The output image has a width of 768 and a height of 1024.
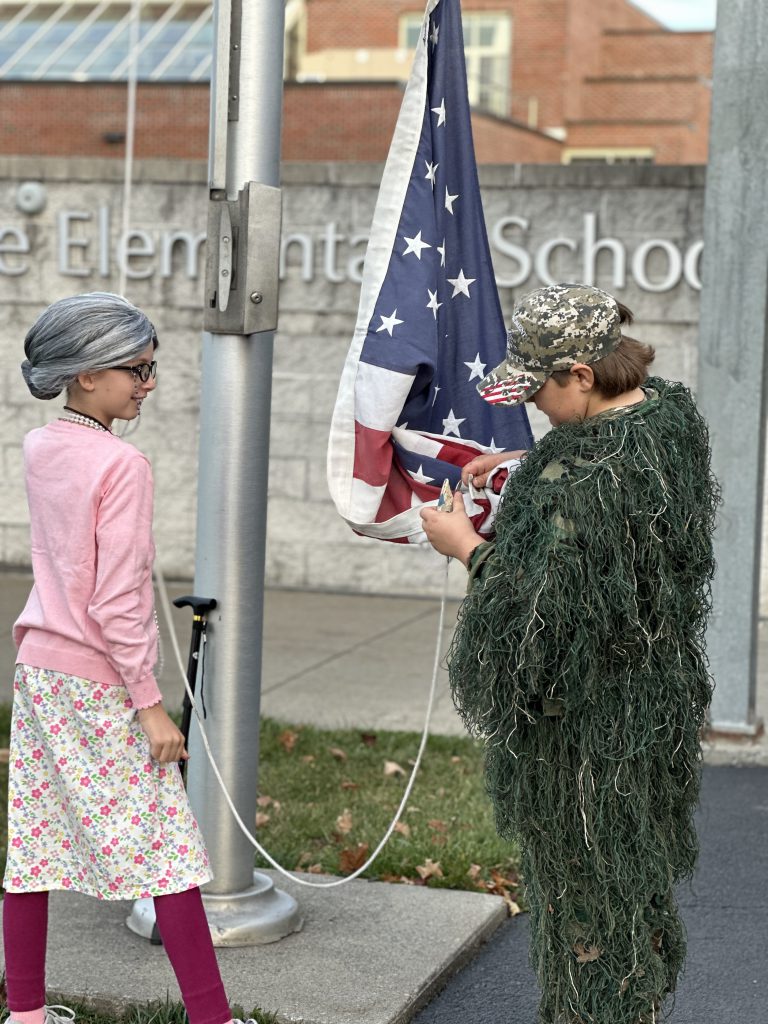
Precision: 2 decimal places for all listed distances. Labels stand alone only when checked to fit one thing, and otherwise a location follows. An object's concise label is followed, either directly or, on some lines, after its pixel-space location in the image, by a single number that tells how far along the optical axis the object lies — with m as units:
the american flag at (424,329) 3.73
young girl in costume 3.13
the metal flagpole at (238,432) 3.95
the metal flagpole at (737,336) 6.38
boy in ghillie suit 2.72
